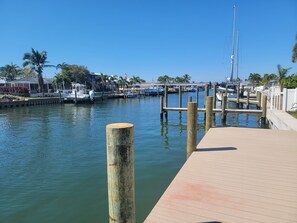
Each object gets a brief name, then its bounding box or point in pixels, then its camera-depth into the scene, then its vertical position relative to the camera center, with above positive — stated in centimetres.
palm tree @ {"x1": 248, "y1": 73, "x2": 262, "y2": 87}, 9931 +363
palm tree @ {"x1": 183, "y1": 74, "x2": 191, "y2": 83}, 16638 +681
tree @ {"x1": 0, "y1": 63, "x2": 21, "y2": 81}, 9390 +765
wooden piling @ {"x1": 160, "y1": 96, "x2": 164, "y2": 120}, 2312 -209
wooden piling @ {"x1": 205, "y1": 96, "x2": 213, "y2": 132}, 1079 -115
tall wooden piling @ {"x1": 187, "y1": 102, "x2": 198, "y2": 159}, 736 -123
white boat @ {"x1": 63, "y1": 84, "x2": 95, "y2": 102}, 5109 -150
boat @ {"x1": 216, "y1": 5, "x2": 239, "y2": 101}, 5816 +153
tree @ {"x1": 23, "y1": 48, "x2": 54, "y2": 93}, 5764 +682
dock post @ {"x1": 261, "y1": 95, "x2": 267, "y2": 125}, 1720 -171
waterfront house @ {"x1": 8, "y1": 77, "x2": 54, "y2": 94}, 5990 +149
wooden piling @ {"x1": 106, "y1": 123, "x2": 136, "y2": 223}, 299 -104
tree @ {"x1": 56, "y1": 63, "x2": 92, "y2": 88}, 6581 +409
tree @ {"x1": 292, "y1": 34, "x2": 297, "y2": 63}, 3384 +447
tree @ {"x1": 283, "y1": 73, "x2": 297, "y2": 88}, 2618 +39
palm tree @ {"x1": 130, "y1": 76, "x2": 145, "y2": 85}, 12543 +451
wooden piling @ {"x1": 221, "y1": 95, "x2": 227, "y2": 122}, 1881 -187
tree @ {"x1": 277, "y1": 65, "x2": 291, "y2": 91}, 5317 +341
